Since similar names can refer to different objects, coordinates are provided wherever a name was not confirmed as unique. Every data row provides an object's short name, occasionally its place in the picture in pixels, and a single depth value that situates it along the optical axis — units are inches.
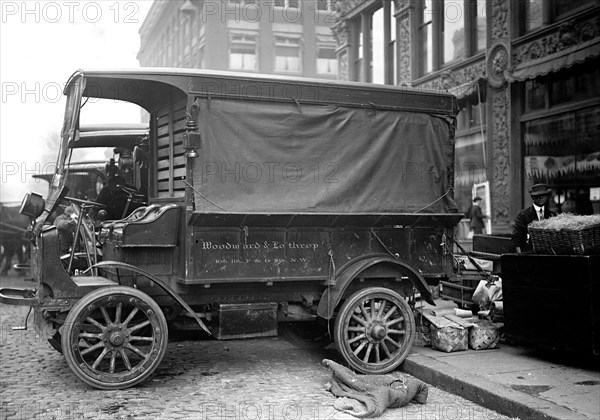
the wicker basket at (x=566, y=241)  256.5
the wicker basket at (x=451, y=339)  297.1
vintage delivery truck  257.0
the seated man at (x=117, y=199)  388.1
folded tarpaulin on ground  223.5
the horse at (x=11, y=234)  685.9
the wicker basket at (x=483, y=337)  300.2
